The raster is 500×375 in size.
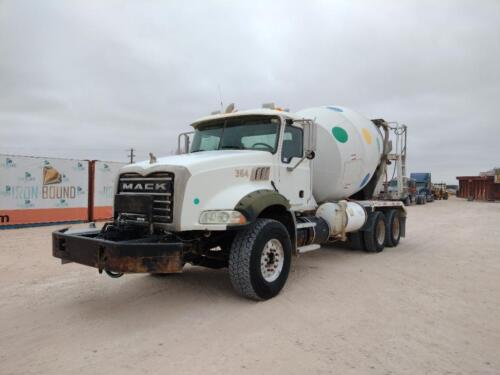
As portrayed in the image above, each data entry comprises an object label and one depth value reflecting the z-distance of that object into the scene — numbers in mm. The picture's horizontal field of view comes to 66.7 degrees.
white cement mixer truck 4719
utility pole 40169
